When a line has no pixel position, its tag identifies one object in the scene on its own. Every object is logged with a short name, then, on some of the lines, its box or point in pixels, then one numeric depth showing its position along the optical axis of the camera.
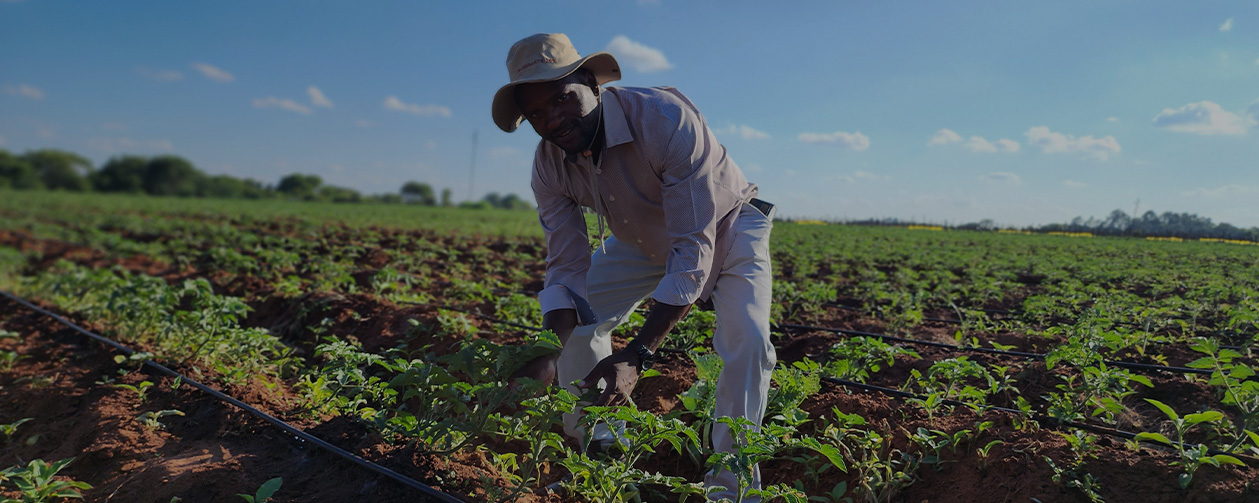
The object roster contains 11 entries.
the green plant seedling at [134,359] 3.60
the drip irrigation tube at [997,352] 3.46
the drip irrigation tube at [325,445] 2.22
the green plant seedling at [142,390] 3.26
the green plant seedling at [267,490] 1.89
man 2.24
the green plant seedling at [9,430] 3.09
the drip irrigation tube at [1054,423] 2.57
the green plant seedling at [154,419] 2.91
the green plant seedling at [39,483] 2.14
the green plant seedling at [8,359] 4.17
